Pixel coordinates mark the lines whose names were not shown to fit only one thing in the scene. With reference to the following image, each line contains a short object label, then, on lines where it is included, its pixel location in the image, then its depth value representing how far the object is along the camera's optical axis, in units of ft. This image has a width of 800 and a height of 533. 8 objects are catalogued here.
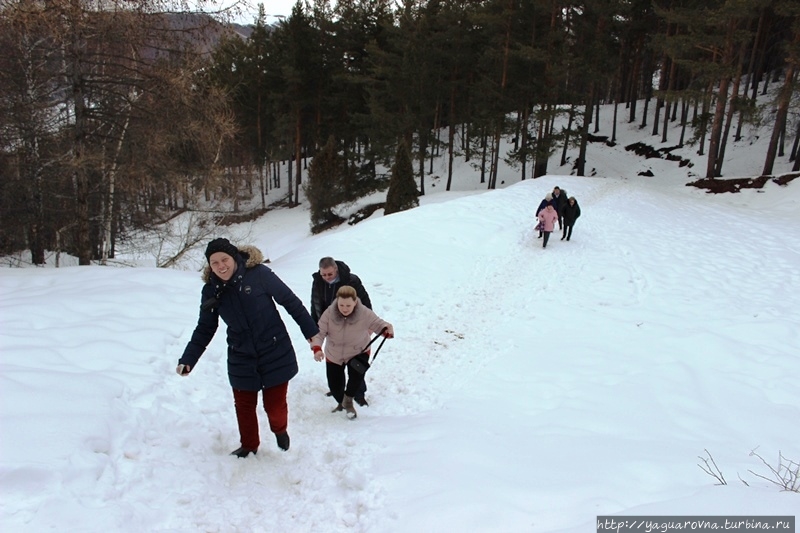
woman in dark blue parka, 11.31
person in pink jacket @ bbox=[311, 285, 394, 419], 14.39
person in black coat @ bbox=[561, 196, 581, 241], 41.14
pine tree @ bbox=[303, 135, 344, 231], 87.30
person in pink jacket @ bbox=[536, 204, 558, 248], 39.68
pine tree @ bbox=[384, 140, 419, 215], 76.28
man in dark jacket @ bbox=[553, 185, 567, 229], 41.39
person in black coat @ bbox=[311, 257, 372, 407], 15.62
